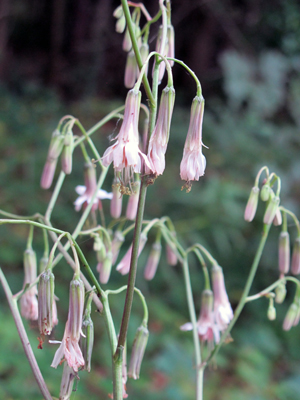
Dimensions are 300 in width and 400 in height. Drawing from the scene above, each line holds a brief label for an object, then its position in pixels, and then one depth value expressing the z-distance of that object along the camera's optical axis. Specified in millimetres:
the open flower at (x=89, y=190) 288
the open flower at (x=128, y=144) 238
